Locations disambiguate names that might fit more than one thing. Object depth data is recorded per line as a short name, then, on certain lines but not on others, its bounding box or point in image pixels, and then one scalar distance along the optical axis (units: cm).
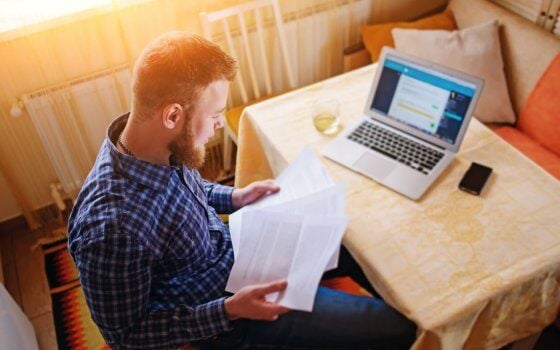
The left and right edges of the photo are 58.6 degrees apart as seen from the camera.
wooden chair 208
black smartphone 135
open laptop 138
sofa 189
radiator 200
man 103
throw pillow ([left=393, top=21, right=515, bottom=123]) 203
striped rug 186
